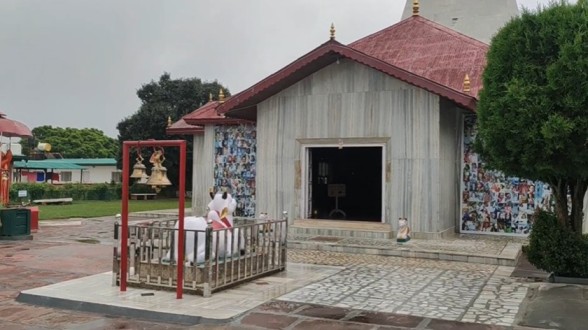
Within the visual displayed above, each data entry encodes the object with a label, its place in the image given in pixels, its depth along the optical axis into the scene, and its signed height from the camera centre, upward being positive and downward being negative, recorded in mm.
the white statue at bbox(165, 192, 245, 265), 7691 -646
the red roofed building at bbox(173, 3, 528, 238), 13258 +1617
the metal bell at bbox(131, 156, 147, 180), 7626 +191
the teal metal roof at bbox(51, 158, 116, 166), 50134 +1919
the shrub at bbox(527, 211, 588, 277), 8398 -912
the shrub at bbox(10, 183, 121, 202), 31406 -490
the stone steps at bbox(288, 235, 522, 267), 10758 -1301
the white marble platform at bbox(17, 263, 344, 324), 6484 -1490
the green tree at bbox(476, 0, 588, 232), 7629 +1331
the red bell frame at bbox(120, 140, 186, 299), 7223 -287
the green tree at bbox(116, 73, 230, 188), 34209 +4968
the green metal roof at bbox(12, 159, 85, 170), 44281 +1396
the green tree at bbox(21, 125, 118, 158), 62438 +4751
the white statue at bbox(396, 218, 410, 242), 12672 -1028
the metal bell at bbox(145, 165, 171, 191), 7529 +81
